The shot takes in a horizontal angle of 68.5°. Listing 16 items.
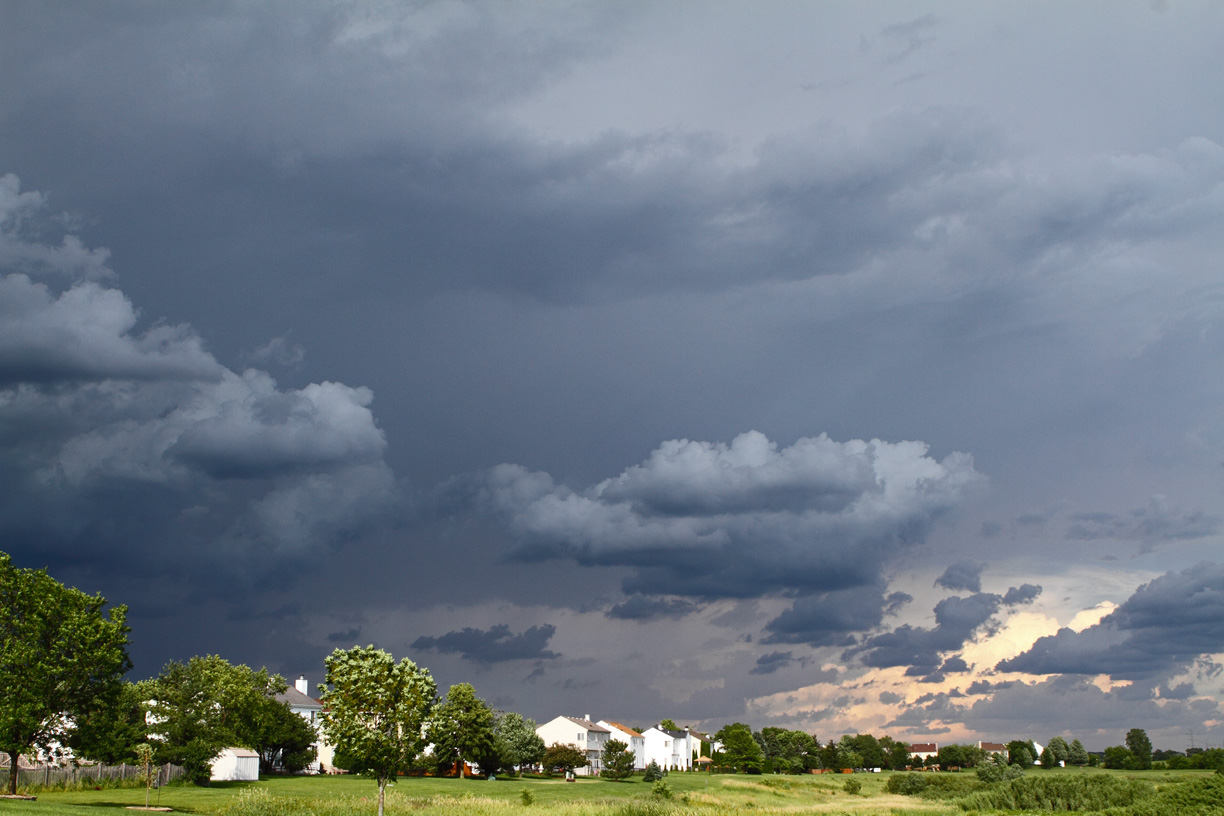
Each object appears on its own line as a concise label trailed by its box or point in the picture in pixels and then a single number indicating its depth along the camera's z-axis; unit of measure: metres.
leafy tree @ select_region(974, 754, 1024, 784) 125.43
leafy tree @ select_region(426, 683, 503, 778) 99.38
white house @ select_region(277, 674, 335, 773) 108.69
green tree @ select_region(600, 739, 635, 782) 117.94
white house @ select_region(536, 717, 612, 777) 142.25
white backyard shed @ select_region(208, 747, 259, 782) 82.31
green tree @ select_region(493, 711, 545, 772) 107.00
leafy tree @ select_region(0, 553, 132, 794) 51.00
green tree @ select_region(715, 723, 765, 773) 162.50
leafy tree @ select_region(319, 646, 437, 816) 47.09
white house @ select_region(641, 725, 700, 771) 166.75
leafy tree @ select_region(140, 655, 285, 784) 78.00
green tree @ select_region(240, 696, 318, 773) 89.38
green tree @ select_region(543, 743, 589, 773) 114.75
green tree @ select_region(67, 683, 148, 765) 54.09
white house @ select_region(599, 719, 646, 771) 154.61
